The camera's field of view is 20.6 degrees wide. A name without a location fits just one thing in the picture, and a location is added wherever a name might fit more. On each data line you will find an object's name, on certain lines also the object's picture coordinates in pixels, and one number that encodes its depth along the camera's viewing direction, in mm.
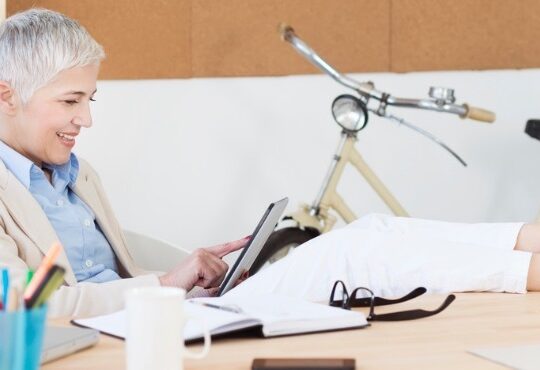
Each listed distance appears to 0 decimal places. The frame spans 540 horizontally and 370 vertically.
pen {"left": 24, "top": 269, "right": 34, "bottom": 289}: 1979
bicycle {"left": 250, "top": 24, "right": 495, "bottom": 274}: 4080
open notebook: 2251
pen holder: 1775
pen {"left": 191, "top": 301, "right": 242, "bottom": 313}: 2338
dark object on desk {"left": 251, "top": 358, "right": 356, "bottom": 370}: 2093
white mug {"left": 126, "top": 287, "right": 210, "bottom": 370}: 1964
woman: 2968
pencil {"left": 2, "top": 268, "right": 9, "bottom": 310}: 1993
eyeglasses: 2415
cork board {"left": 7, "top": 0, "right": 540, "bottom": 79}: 4444
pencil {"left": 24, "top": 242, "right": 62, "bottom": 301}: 1818
